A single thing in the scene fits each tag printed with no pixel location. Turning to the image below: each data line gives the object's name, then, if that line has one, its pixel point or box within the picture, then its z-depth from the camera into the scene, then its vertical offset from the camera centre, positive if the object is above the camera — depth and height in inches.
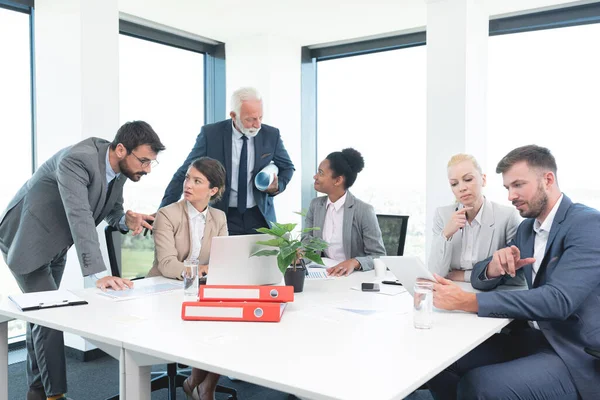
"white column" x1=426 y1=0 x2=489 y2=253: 168.4 +31.5
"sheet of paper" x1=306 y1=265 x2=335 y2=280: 112.7 -18.2
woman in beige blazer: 109.7 -8.7
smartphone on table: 100.1 -18.2
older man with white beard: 138.3 +7.5
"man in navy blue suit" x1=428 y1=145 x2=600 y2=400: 75.4 -16.4
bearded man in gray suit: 99.2 -4.7
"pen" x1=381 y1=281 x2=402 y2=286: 107.0 -18.6
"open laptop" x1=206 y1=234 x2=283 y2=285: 90.7 -12.7
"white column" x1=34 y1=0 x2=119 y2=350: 147.3 +30.5
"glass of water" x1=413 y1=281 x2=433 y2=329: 73.6 -16.4
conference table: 55.1 -18.8
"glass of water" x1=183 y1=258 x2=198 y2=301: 89.0 -15.2
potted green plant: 91.7 -11.0
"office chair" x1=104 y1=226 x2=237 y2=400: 112.3 -39.4
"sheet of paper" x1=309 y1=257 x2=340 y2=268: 123.6 -17.3
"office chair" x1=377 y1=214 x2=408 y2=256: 136.7 -11.4
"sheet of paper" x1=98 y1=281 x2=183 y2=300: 91.8 -18.0
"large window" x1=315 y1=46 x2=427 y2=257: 209.2 +25.6
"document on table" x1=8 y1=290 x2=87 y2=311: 82.0 -17.5
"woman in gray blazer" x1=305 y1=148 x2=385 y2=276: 130.7 -6.8
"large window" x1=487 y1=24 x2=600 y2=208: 174.2 +28.1
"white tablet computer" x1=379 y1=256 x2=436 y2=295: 81.0 -12.2
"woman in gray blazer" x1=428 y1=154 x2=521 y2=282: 106.8 -8.0
